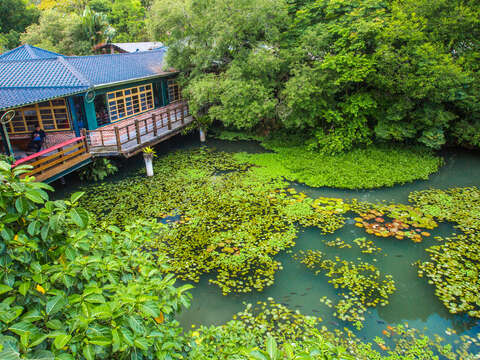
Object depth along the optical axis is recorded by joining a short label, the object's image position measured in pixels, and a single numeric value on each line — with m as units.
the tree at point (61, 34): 30.09
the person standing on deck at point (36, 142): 12.40
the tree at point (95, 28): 29.50
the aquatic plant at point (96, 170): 13.77
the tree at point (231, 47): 15.39
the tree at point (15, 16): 37.56
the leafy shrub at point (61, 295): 2.49
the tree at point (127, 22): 41.06
